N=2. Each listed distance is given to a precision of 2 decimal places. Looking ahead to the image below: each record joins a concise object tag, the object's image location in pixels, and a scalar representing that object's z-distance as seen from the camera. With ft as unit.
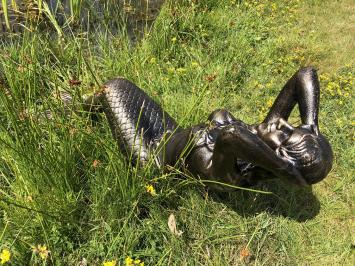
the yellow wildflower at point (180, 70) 14.30
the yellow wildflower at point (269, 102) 13.37
